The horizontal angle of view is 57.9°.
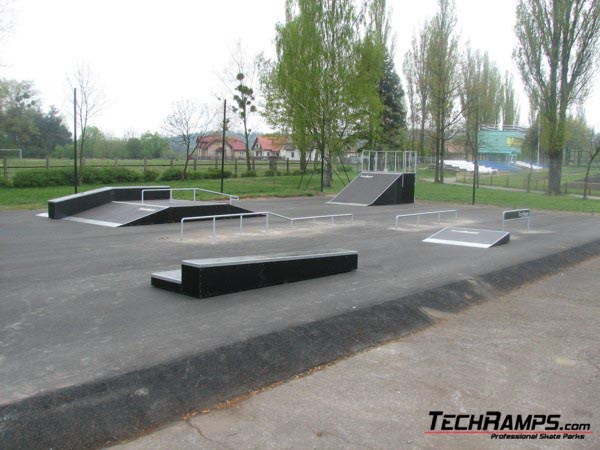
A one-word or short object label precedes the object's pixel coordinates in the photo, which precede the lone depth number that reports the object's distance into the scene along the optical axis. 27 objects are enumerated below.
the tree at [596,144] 28.97
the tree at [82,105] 24.82
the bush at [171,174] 30.41
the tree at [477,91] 43.19
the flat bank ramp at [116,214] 14.55
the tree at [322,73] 29.20
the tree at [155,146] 51.53
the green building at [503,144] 68.06
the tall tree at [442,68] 39.19
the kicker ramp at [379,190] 24.08
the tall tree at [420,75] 41.28
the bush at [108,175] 27.03
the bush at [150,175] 29.36
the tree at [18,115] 33.96
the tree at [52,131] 44.25
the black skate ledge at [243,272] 6.90
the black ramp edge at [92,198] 15.35
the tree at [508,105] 68.94
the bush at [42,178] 24.47
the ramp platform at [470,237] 12.52
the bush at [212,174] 32.56
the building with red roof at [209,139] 34.65
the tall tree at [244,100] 40.03
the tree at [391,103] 43.53
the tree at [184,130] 34.56
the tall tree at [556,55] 30.28
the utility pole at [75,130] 18.24
